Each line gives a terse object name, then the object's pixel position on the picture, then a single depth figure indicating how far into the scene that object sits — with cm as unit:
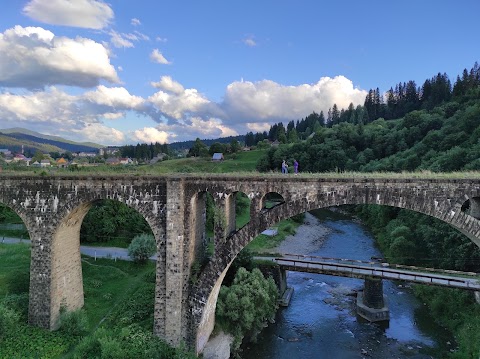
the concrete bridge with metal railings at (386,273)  2533
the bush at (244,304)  2341
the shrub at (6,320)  1956
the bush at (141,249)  3114
